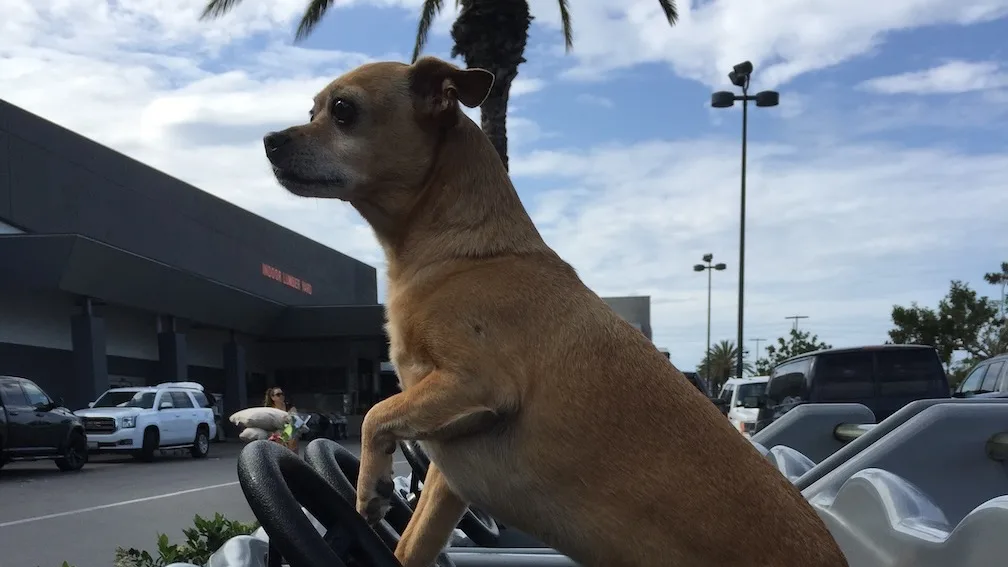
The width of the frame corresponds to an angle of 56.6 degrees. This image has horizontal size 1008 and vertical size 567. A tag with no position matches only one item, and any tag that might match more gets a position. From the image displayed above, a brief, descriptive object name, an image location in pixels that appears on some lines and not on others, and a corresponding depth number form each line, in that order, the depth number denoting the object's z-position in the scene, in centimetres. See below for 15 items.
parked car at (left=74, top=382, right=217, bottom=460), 2197
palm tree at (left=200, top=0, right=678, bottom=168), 1134
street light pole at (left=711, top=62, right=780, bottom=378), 2328
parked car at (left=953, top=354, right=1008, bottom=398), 1158
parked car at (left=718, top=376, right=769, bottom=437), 1497
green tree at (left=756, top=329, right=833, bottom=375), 6469
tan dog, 169
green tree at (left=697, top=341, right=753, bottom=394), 8891
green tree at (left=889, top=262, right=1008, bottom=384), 4812
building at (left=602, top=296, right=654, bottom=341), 4535
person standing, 1531
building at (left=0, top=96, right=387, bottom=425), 2411
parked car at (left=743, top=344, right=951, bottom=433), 1169
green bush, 326
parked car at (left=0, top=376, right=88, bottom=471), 1739
